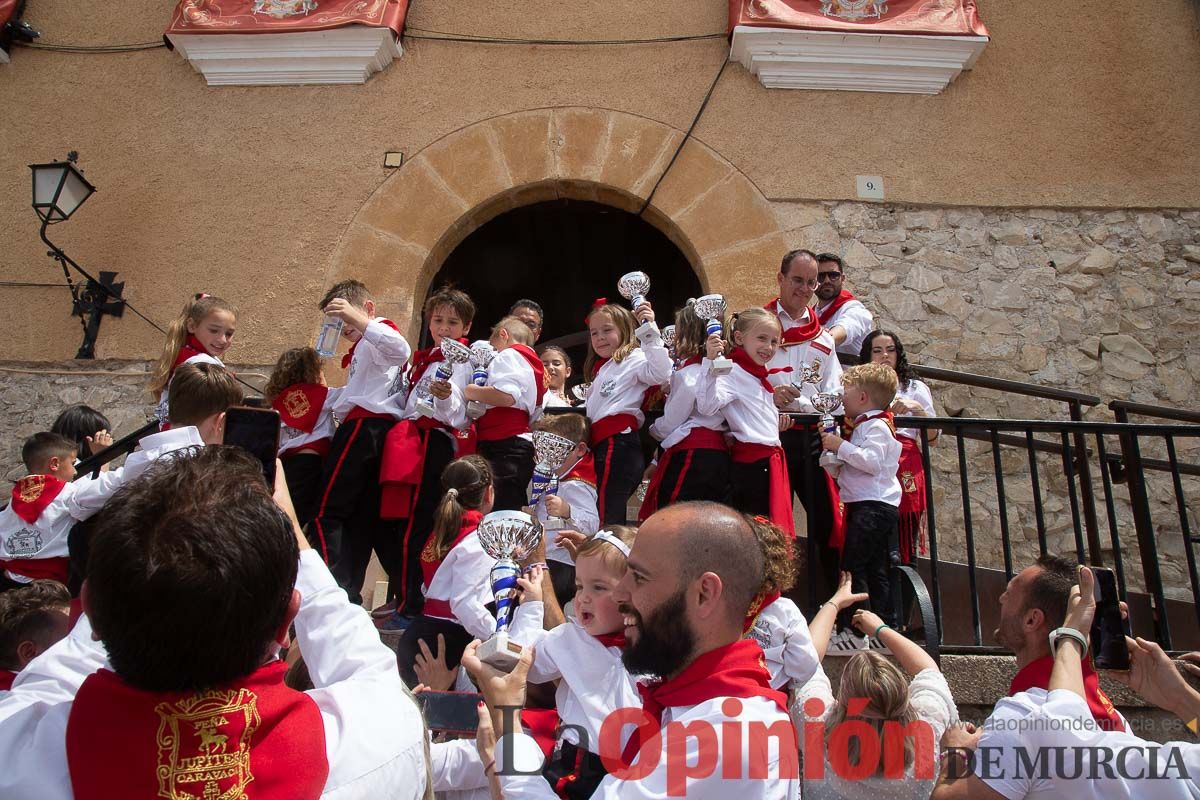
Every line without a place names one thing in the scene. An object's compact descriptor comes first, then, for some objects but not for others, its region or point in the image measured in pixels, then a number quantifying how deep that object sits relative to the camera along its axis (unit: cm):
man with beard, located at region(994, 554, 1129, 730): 247
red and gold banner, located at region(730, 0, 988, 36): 665
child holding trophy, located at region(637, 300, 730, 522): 411
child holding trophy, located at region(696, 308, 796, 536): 407
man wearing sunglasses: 546
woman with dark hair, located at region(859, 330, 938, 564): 452
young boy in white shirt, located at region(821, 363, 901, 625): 393
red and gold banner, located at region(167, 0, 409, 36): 680
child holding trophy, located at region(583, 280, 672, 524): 425
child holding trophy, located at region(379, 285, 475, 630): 414
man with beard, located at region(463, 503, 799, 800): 169
